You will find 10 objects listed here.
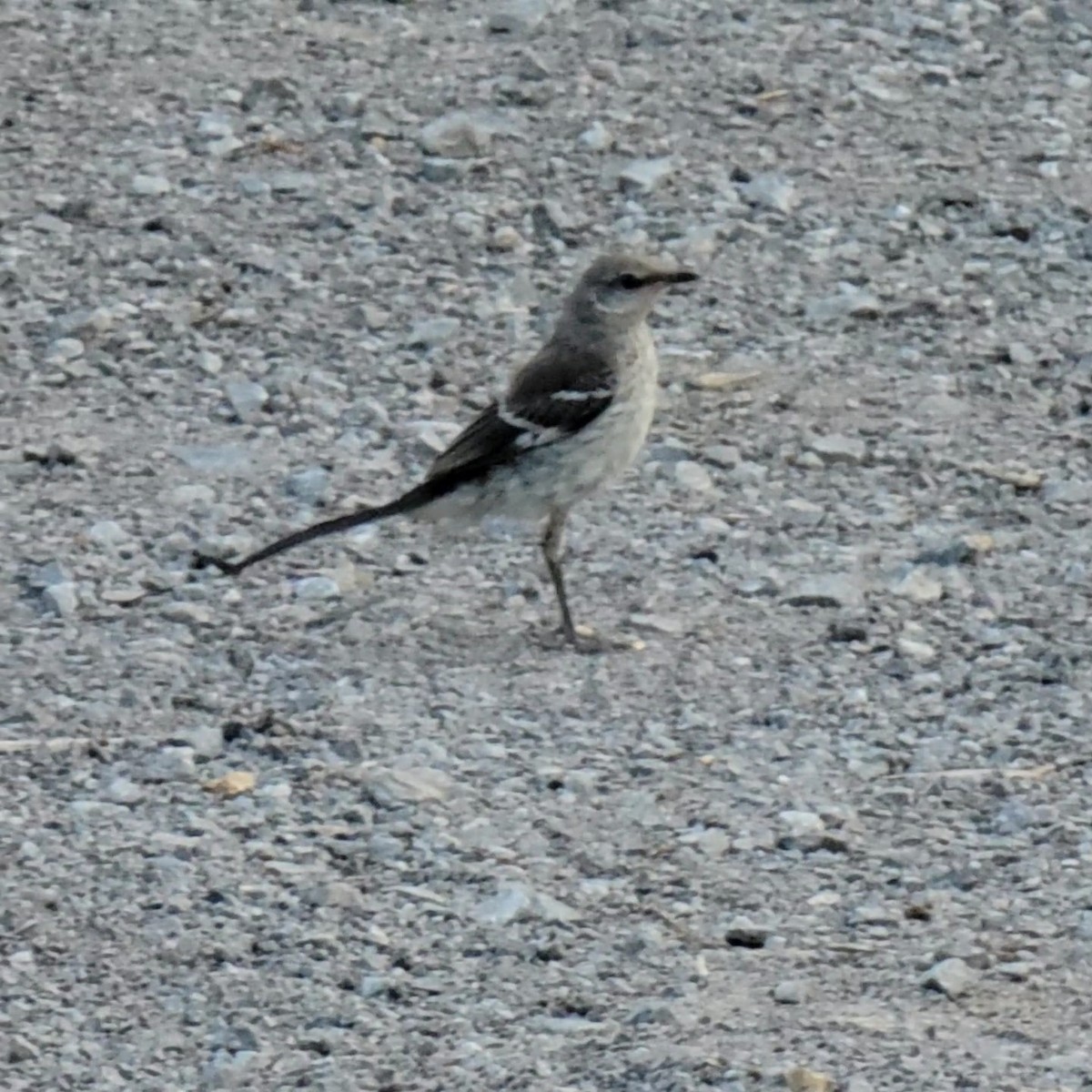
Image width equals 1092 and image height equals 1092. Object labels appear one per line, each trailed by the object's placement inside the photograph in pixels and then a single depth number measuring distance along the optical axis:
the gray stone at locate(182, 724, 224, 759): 14.66
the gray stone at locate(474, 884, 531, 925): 13.21
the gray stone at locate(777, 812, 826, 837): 14.16
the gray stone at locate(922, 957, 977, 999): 12.71
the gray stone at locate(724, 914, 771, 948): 13.15
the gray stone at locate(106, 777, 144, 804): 14.13
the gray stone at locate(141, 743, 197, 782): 14.38
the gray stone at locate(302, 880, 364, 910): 13.27
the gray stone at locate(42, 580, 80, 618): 16.09
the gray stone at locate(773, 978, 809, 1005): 12.63
